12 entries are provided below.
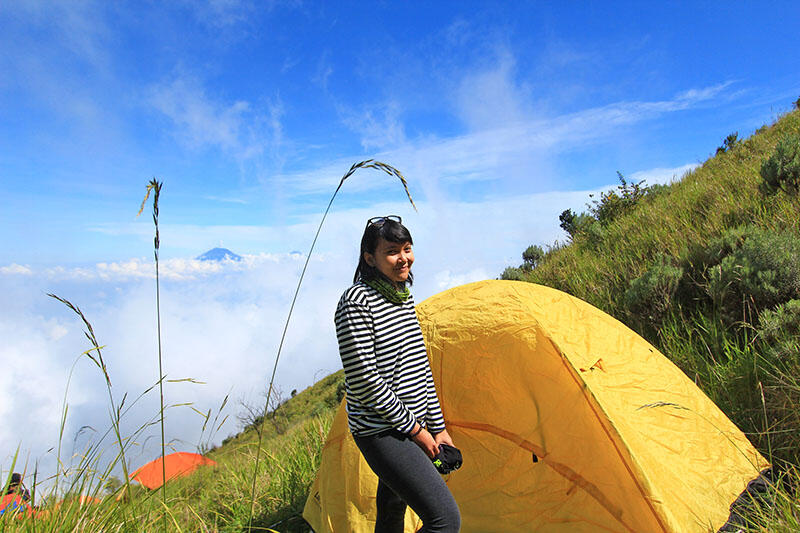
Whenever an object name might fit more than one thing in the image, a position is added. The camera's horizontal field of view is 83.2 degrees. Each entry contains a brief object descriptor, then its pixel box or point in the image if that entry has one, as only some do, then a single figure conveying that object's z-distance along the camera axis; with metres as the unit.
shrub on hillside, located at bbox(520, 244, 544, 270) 13.16
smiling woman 2.00
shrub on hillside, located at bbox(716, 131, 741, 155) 14.24
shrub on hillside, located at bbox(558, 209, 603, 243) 7.86
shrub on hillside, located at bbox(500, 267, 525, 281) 9.20
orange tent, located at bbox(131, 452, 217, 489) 9.95
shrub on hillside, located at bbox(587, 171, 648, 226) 9.40
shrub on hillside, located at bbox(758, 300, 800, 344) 3.66
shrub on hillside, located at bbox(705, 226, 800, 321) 4.05
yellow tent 2.57
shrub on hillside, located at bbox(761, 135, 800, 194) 5.21
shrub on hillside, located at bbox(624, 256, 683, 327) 4.89
